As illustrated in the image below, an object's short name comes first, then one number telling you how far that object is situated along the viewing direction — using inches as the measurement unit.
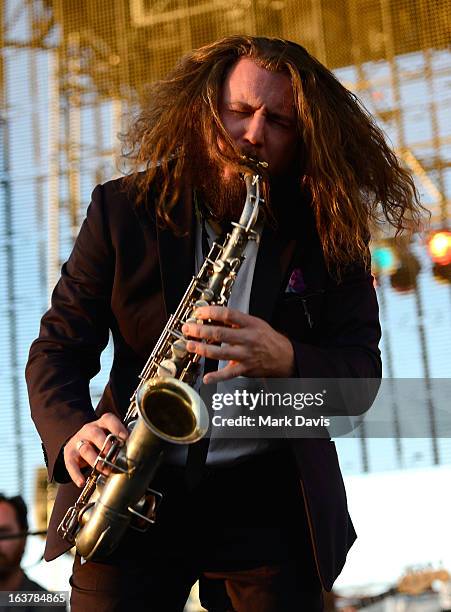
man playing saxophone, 138.4
